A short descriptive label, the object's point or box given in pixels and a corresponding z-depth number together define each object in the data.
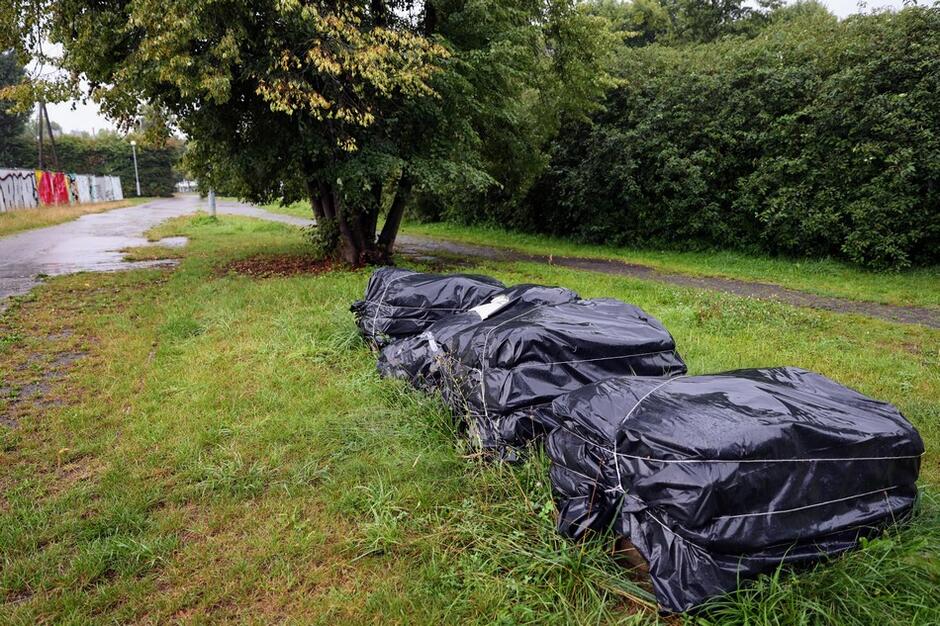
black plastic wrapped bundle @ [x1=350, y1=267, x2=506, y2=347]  4.65
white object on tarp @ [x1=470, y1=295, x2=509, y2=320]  4.06
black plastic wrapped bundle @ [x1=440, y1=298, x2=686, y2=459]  2.91
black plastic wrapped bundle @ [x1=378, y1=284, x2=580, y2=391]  3.83
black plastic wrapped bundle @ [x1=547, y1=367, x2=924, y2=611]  1.91
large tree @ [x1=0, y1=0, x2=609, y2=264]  7.08
